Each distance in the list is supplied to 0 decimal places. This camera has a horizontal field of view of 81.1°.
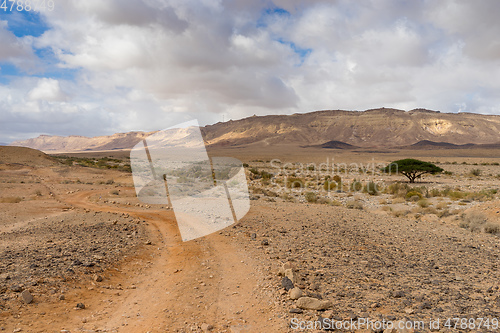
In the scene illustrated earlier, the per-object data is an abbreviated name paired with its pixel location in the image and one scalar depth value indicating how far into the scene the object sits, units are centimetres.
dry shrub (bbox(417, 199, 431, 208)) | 1729
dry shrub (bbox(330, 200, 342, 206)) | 1886
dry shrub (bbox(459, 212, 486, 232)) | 1137
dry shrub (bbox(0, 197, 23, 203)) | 1648
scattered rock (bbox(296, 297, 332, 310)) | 465
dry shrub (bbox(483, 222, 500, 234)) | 1084
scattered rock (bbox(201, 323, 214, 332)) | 438
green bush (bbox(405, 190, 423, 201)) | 2057
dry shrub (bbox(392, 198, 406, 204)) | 1961
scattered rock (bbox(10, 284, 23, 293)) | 499
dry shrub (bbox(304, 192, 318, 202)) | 1952
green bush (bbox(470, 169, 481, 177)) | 3772
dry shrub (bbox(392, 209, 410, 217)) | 1500
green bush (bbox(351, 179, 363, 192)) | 2677
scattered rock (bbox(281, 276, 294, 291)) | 537
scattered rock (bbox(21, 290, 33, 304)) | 476
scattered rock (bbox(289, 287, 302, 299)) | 502
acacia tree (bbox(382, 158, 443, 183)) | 3144
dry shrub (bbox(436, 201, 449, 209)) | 1682
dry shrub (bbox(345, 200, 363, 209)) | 1741
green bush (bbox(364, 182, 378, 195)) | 2427
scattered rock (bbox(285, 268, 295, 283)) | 568
